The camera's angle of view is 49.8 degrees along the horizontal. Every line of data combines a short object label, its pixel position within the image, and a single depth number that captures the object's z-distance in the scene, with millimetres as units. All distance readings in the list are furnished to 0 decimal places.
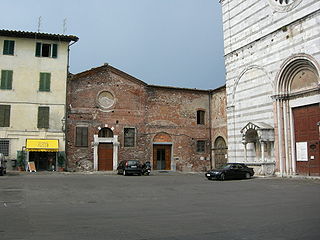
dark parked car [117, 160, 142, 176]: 26438
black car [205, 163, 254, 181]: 21156
